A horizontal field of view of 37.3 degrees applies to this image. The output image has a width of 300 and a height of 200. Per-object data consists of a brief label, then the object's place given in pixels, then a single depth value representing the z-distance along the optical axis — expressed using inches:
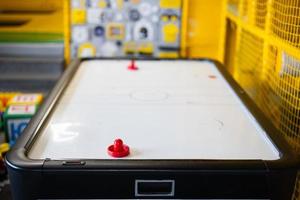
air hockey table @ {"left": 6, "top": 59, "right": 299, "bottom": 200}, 46.5
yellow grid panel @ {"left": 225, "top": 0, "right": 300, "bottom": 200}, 62.9
